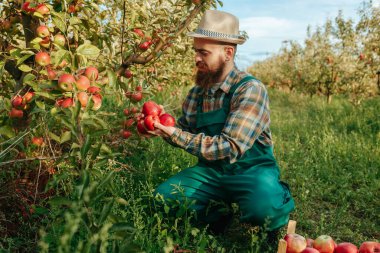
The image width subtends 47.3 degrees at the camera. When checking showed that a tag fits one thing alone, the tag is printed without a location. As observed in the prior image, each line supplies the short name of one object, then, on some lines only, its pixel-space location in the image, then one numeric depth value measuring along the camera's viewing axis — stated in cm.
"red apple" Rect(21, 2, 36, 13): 226
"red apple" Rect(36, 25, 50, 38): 228
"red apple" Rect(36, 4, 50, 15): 221
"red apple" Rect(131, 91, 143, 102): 272
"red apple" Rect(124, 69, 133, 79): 289
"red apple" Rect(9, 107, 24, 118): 240
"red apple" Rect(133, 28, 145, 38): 291
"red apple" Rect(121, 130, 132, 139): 277
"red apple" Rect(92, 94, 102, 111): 210
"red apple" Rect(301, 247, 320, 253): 203
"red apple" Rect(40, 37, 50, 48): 234
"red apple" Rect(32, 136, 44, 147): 259
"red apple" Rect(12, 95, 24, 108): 239
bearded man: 240
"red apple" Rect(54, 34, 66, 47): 220
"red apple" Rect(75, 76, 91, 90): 204
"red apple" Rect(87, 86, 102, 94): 212
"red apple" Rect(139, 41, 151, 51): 281
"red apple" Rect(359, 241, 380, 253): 206
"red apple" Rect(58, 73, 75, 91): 201
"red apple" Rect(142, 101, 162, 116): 254
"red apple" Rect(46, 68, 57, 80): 225
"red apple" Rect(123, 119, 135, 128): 276
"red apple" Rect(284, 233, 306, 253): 205
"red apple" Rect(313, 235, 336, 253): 209
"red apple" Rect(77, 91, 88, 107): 200
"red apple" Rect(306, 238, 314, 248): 218
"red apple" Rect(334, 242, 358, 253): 208
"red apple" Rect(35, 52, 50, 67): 223
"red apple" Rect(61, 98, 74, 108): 199
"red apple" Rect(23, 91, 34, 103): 236
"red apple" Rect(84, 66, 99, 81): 215
